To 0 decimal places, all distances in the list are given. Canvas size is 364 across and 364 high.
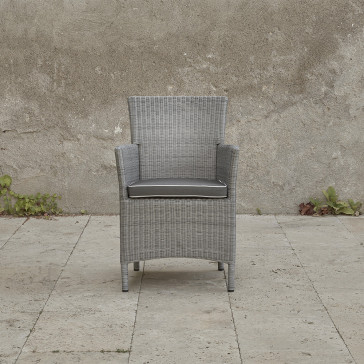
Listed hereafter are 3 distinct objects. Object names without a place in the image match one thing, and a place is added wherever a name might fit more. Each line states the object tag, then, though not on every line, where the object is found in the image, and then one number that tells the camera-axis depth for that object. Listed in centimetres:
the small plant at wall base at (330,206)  532
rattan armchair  345
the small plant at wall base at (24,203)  534
